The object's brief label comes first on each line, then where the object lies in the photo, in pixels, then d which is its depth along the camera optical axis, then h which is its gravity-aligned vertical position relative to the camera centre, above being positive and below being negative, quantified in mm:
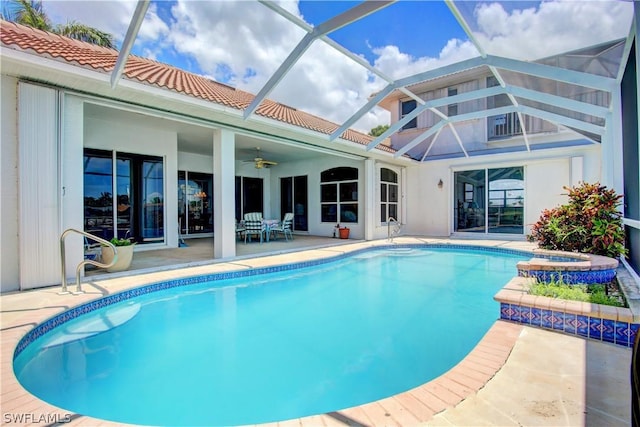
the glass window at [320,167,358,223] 12062 +618
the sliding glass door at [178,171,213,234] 11344 +365
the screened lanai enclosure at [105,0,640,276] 4117 +2425
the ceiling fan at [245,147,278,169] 10250 +1591
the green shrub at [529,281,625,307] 3242 -926
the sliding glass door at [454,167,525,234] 11484 +333
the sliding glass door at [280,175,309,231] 13436 +532
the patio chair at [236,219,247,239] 10581 -586
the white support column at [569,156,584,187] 9914 +1229
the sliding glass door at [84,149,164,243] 7680 +433
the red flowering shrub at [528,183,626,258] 5027 -274
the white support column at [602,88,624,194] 5336 +1244
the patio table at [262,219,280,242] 10764 -436
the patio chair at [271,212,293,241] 10942 -517
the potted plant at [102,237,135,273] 5879 -778
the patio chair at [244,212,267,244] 10555 -522
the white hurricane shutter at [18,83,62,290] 4680 +400
